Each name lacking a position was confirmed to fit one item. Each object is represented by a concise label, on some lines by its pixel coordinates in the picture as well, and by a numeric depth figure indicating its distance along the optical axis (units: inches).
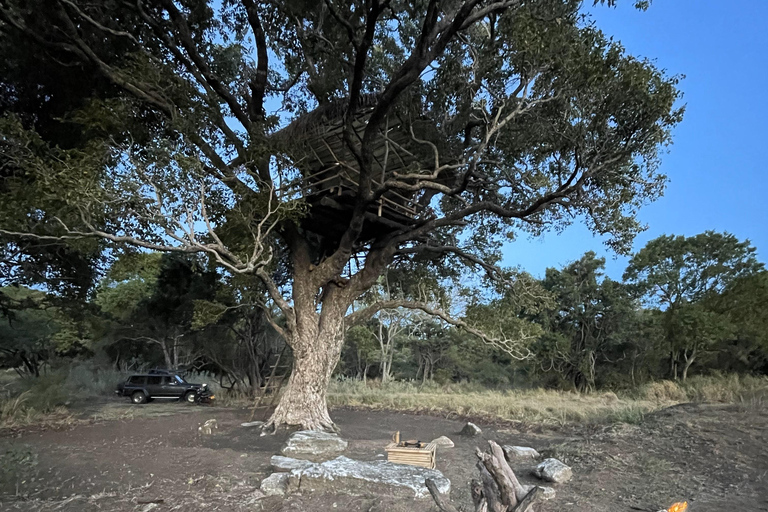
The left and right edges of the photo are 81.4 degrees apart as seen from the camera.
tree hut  380.5
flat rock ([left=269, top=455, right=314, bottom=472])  220.0
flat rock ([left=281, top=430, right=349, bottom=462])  275.1
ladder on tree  603.5
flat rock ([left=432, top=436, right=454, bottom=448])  328.5
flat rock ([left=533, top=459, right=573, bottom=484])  230.1
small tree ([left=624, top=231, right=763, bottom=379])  833.5
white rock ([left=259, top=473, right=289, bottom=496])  195.3
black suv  681.0
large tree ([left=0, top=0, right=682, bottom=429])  297.0
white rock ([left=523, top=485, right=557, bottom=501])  202.8
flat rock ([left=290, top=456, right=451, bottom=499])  190.2
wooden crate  226.5
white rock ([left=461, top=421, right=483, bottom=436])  389.7
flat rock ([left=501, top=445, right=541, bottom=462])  289.0
